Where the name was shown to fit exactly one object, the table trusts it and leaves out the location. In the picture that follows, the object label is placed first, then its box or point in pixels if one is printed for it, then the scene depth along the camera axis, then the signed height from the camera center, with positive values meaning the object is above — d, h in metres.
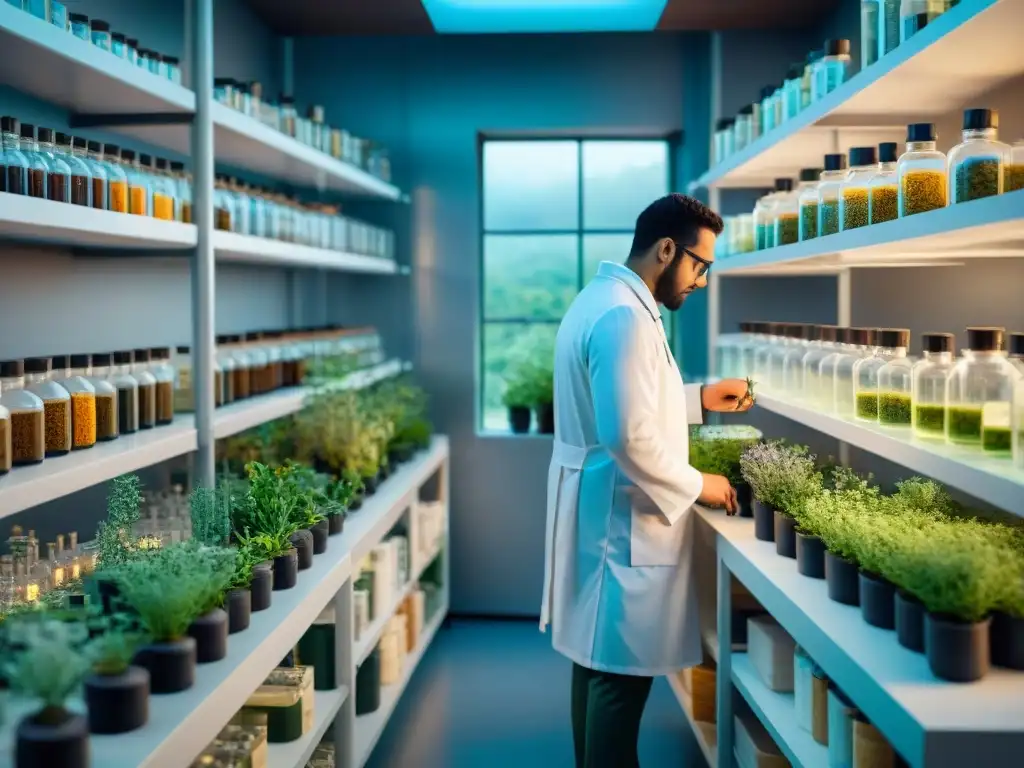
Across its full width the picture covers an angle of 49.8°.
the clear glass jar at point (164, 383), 2.88 -0.14
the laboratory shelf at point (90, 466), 2.04 -0.28
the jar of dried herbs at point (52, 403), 2.34 -0.16
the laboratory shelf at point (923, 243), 1.69 +0.18
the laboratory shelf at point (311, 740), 2.49 -0.97
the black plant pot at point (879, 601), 1.98 -0.49
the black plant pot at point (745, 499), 3.12 -0.48
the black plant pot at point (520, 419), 5.60 -0.46
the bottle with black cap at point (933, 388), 2.18 -0.12
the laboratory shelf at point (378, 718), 3.31 -1.27
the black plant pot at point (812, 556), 2.40 -0.50
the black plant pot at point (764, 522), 2.78 -0.49
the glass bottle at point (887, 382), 2.46 -0.12
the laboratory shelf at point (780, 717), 2.33 -0.90
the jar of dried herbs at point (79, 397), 2.45 -0.15
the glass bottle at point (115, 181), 2.53 +0.34
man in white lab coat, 2.62 -0.41
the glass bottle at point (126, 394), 2.71 -0.16
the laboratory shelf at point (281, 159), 3.20 +0.61
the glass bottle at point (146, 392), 2.81 -0.16
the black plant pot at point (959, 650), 1.69 -0.49
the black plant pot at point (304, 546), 2.65 -0.53
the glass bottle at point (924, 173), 2.12 +0.30
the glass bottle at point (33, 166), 2.21 +0.33
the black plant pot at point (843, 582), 2.16 -0.50
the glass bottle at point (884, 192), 2.32 +0.29
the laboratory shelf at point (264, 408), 3.12 -0.24
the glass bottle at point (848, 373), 2.72 -0.11
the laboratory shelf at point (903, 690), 1.52 -0.55
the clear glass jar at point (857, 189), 2.46 +0.32
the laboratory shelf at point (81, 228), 2.03 +0.22
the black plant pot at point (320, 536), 2.88 -0.54
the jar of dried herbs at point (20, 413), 2.23 -0.17
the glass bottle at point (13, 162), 2.16 +0.33
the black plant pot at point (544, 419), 5.56 -0.46
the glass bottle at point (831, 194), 2.69 +0.33
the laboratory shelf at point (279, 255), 3.15 +0.25
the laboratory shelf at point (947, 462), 1.72 -0.24
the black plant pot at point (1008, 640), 1.73 -0.49
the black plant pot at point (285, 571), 2.49 -0.55
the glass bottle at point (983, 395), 1.97 -0.12
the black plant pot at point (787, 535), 2.61 -0.49
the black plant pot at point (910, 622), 1.83 -0.49
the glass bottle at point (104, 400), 2.59 -0.17
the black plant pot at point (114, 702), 1.61 -0.55
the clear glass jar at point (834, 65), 2.81 +0.68
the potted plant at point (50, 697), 1.43 -0.49
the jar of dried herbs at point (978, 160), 1.86 +0.29
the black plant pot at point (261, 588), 2.29 -0.54
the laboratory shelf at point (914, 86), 1.91 +0.54
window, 5.70 +0.53
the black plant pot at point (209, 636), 1.94 -0.54
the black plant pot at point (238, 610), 2.15 -0.55
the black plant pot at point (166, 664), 1.79 -0.54
